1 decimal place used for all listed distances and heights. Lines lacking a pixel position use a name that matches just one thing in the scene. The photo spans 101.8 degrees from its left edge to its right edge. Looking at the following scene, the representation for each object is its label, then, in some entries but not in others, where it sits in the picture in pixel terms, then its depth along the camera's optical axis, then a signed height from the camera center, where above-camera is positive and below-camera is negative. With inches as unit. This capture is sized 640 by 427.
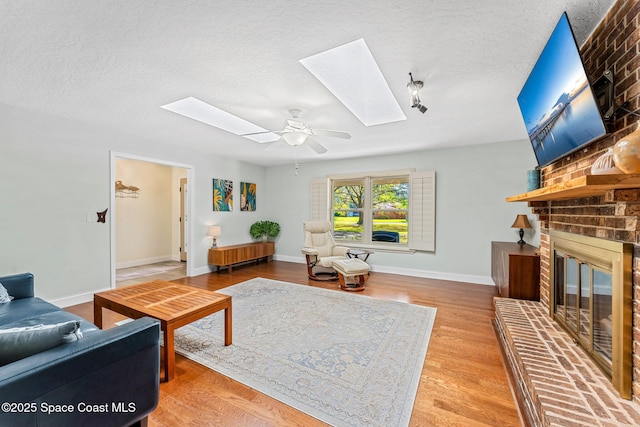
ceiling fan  109.4 +33.2
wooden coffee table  74.6 -31.0
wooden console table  197.6 -35.1
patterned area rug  65.8 -47.8
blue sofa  38.7 -29.5
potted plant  242.8 -17.5
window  187.9 +2.7
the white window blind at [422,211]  184.9 +0.4
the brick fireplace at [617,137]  49.9 +16.4
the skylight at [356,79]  75.0 +45.2
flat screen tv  53.7 +27.2
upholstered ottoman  155.7 -36.3
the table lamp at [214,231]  199.8 -15.7
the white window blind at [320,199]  229.9 +10.8
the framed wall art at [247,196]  235.5 +13.4
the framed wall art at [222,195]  209.2 +13.0
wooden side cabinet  111.0 -27.3
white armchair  183.8 -27.1
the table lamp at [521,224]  147.1 -6.8
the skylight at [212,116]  111.7 +46.0
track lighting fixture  86.5 +41.1
